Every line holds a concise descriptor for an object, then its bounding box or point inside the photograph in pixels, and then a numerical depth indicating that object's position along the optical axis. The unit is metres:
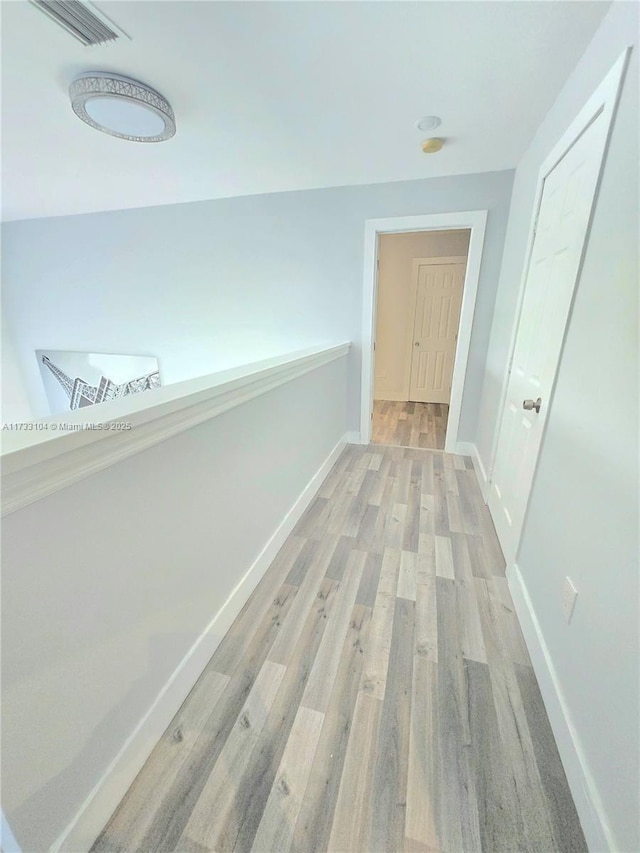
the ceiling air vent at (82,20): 1.09
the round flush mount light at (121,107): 1.42
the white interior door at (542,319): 1.21
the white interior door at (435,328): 4.41
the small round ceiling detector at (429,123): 1.74
